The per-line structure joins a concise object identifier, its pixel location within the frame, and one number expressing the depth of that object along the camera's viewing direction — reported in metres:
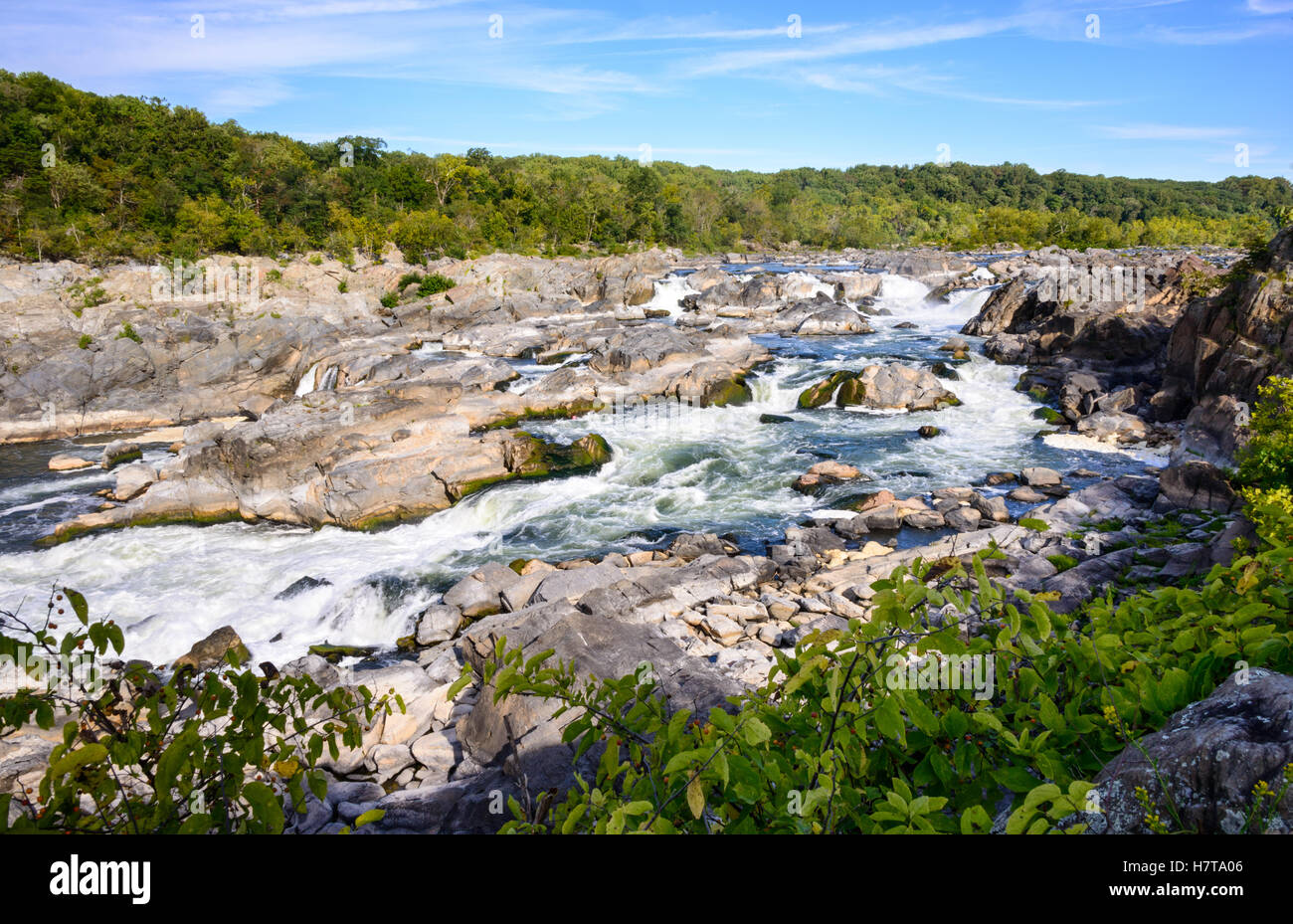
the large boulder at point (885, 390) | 24.55
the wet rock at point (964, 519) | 15.08
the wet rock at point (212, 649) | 11.23
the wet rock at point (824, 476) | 17.78
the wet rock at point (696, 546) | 14.29
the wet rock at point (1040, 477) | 17.17
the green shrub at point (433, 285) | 42.25
